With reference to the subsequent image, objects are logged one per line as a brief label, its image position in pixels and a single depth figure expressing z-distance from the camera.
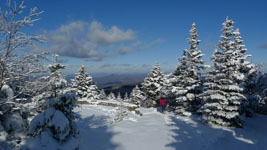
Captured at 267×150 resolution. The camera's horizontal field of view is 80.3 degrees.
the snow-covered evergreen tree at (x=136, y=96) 38.66
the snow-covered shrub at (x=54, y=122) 5.44
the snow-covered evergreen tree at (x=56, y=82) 7.48
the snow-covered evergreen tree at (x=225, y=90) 11.85
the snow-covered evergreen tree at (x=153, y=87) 26.97
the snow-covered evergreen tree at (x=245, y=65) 16.67
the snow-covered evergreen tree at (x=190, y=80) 15.61
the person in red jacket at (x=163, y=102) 19.35
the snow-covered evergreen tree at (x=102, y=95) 52.77
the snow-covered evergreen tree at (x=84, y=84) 31.03
